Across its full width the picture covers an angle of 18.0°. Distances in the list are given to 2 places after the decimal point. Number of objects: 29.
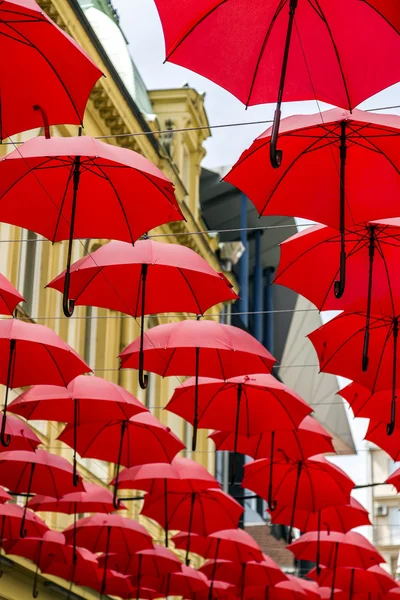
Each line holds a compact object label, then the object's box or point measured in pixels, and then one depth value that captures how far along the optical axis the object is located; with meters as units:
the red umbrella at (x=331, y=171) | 10.89
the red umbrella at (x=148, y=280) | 14.02
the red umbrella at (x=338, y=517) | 21.41
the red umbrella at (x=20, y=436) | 16.42
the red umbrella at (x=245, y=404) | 16.92
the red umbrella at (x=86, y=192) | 11.89
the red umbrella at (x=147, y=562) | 22.19
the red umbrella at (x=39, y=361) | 14.58
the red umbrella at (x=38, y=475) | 17.52
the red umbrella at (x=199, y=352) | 15.31
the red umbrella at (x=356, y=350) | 14.88
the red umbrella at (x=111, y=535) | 20.62
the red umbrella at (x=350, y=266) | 12.94
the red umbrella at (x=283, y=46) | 9.68
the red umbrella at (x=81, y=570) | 21.52
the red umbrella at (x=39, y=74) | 9.81
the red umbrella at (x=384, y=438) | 17.41
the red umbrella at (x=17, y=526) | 18.84
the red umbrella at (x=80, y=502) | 19.41
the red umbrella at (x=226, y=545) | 21.94
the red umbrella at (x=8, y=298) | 13.14
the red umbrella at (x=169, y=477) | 18.95
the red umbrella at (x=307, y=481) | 19.27
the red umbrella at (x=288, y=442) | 18.05
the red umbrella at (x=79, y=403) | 15.97
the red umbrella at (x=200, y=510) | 20.73
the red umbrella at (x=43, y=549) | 20.11
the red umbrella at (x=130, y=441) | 17.53
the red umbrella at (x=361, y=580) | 23.81
